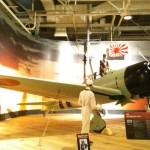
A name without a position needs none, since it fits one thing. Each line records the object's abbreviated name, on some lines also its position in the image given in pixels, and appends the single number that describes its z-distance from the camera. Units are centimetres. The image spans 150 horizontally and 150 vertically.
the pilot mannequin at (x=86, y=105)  312
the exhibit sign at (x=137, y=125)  307
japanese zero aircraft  412
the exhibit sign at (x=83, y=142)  259
